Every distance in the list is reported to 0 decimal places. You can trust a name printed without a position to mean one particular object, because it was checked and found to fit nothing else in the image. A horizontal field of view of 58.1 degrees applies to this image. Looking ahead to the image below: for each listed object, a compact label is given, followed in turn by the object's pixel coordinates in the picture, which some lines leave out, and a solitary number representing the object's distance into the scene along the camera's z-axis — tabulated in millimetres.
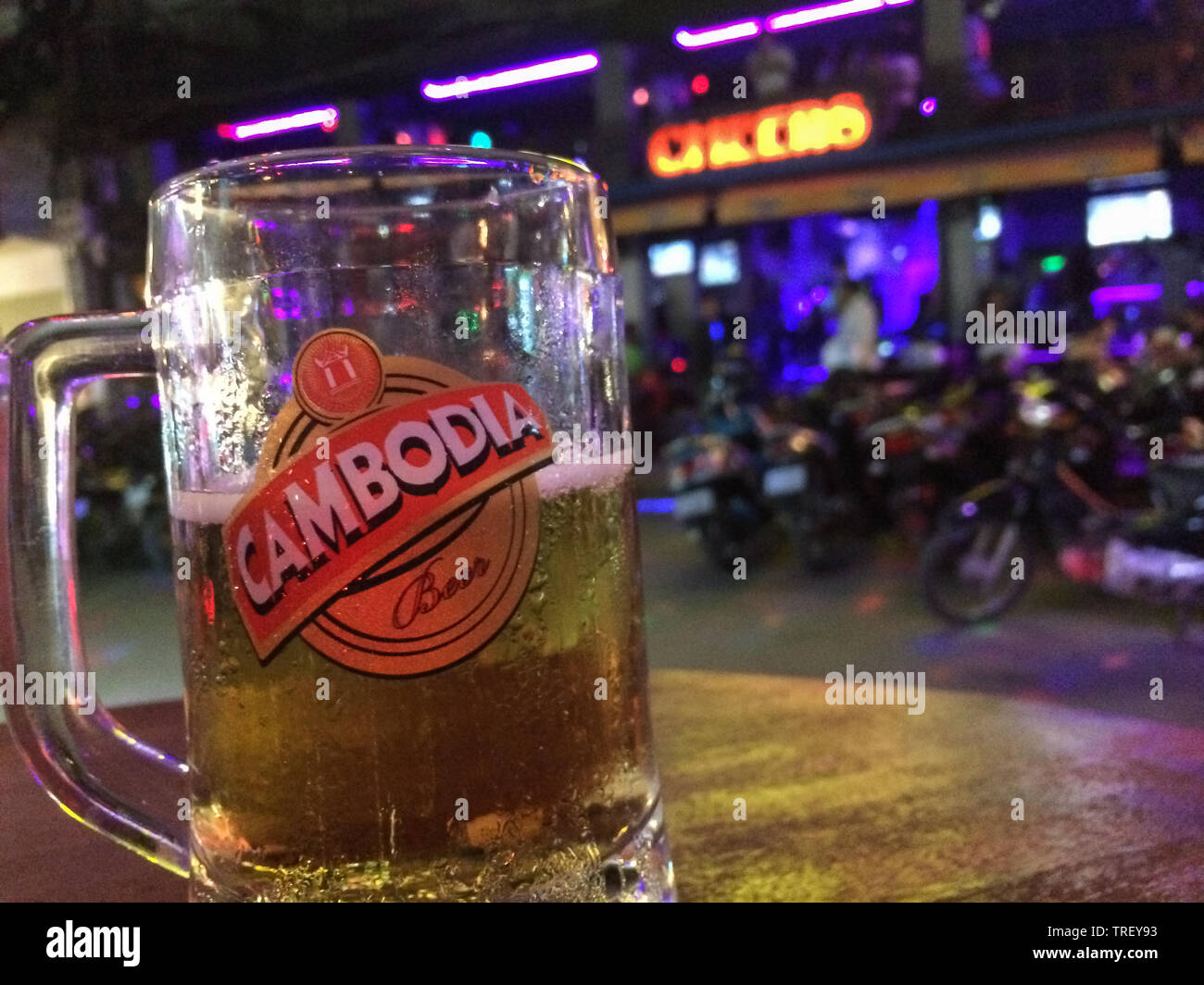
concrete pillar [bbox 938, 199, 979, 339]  7848
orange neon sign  6516
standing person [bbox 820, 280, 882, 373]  5758
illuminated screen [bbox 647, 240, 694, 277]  8484
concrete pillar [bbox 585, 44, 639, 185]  3862
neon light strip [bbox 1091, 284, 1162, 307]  5680
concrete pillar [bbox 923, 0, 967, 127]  4201
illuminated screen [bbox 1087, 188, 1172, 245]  6359
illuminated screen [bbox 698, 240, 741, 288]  8516
